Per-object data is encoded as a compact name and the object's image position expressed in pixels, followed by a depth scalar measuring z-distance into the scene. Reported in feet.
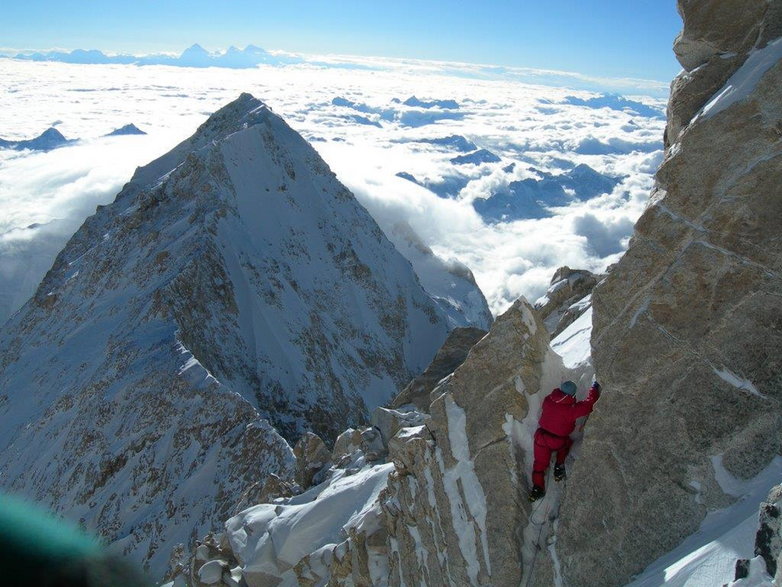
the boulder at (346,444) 87.41
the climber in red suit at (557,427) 38.60
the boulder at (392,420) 81.87
